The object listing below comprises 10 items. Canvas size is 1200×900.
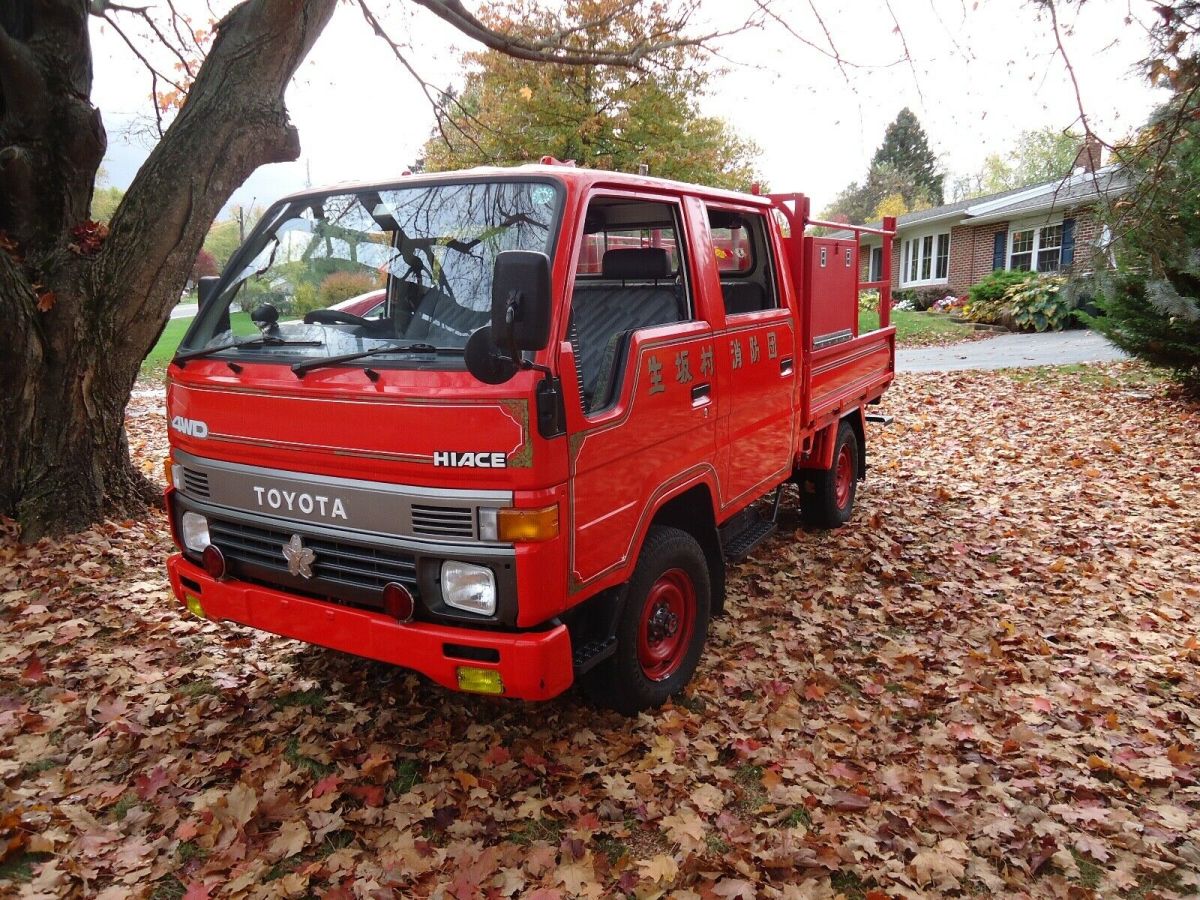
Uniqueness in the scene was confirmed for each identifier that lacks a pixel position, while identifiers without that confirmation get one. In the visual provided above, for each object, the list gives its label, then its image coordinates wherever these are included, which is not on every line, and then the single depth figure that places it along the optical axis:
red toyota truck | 2.88
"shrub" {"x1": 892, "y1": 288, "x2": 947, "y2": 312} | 28.59
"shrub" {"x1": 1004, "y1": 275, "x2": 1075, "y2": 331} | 20.45
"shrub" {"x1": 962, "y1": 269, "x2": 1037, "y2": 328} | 21.98
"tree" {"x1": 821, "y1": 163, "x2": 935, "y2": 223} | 57.06
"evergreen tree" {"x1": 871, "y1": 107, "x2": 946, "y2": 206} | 61.38
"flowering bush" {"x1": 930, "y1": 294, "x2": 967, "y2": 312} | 26.21
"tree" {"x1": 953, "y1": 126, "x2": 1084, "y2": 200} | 67.69
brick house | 24.44
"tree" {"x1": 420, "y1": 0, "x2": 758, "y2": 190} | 21.48
